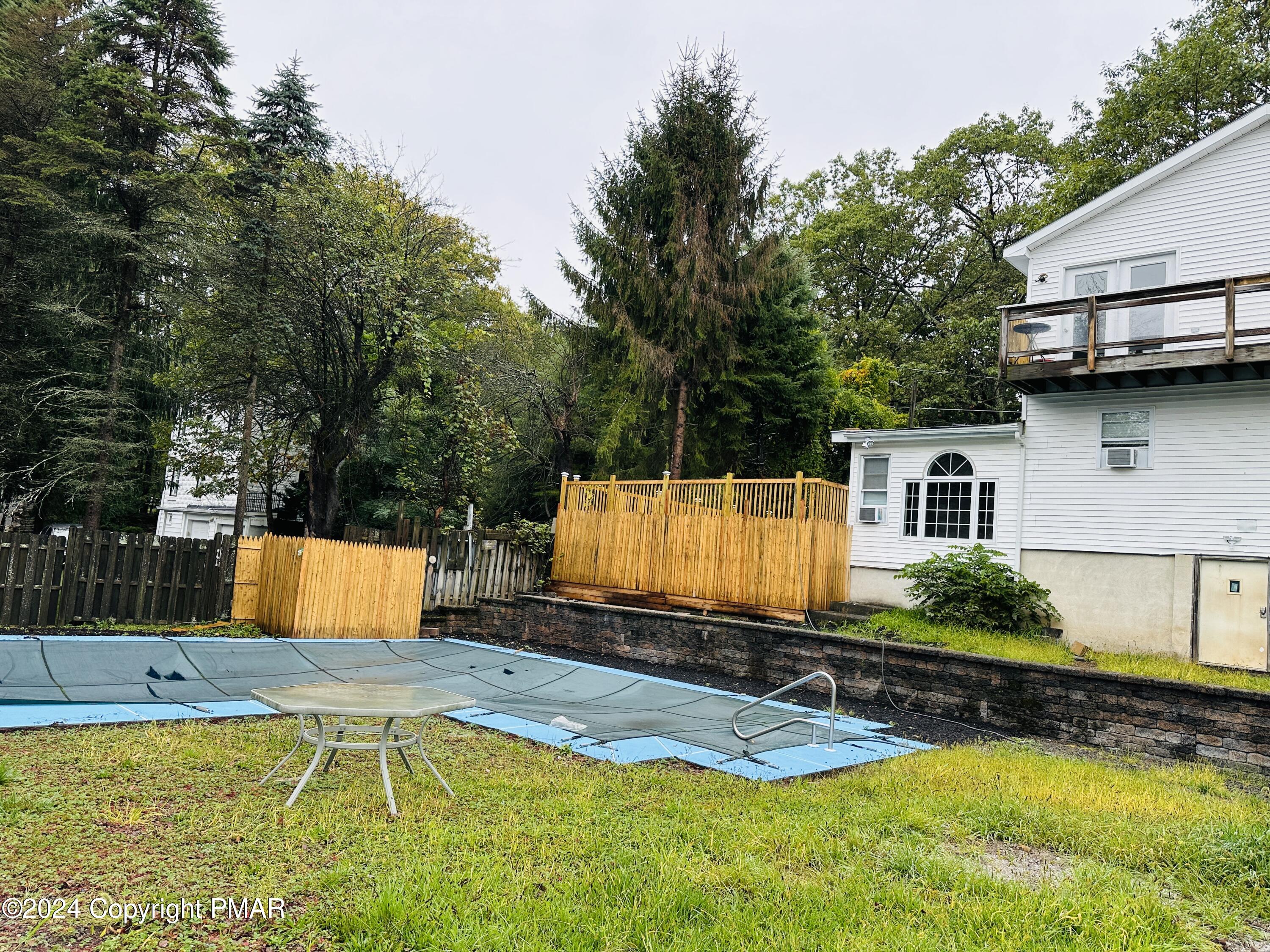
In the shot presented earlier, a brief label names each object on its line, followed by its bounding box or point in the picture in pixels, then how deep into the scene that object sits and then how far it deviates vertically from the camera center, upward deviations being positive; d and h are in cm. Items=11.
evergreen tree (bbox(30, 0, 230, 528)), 1769 +774
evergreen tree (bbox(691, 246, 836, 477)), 1856 +378
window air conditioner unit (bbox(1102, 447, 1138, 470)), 1211 +187
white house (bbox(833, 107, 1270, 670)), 1115 +219
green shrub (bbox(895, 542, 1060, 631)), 1146 -38
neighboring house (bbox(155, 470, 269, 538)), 2631 -24
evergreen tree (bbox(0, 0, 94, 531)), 1792 +522
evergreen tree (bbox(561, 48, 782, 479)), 1741 +688
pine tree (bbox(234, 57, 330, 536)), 1648 +837
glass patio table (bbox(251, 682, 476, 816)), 442 -113
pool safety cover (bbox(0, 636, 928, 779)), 664 -176
